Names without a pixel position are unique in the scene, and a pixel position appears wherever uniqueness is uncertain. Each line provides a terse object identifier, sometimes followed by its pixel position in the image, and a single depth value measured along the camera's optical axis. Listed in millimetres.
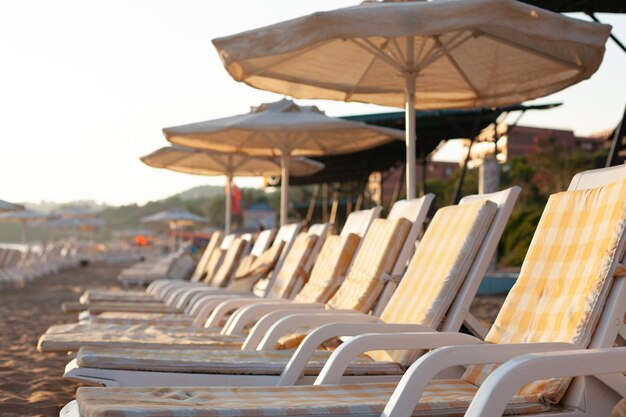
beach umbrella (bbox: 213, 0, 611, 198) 4262
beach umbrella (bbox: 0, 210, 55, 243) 26734
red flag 16442
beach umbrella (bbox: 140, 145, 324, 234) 12250
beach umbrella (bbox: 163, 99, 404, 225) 8828
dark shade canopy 14031
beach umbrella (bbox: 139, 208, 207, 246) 27672
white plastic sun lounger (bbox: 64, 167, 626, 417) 1957
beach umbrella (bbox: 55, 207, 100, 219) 34094
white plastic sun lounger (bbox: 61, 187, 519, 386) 2863
